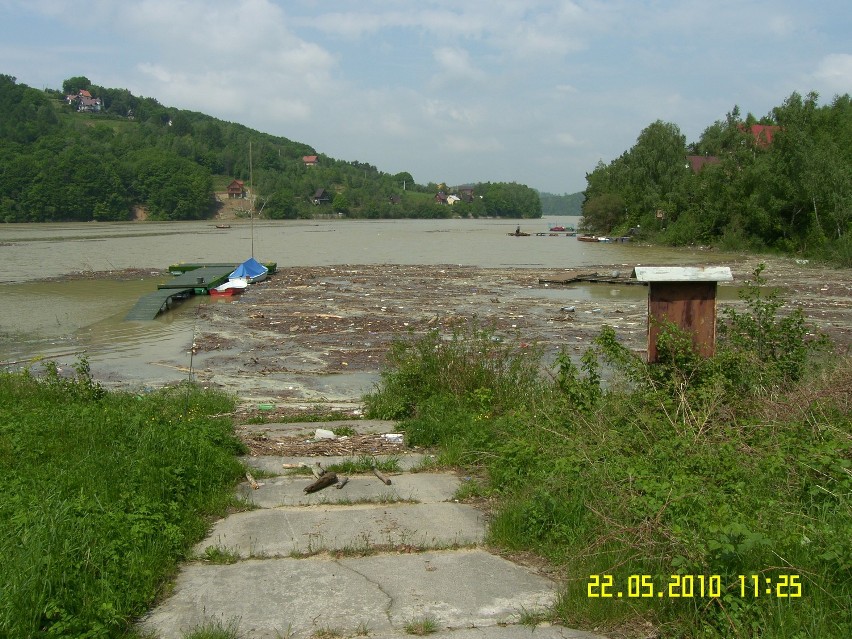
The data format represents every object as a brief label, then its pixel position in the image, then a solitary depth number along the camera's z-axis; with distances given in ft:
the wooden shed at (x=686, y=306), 21.47
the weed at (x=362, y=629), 11.50
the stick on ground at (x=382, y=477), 18.74
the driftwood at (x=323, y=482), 18.08
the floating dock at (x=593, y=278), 95.20
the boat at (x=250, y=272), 94.79
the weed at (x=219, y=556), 14.21
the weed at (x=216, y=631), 11.24
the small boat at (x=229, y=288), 85.10
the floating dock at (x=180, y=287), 69.62
